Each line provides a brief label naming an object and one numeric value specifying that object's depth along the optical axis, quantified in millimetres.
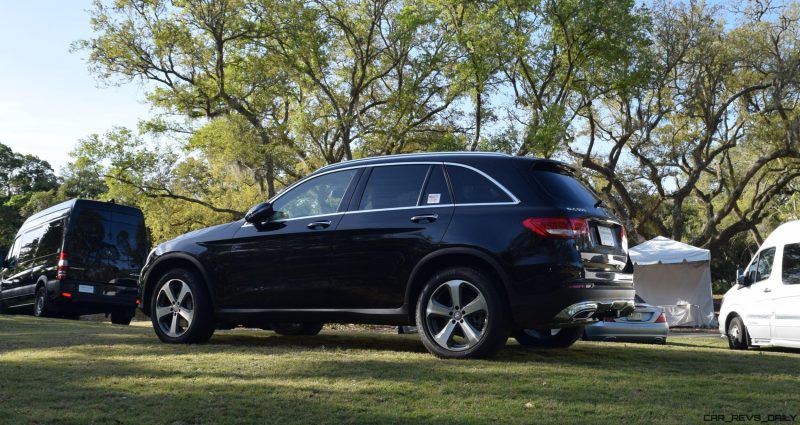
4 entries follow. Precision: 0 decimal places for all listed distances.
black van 16453
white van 12164
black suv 6164
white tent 25266
